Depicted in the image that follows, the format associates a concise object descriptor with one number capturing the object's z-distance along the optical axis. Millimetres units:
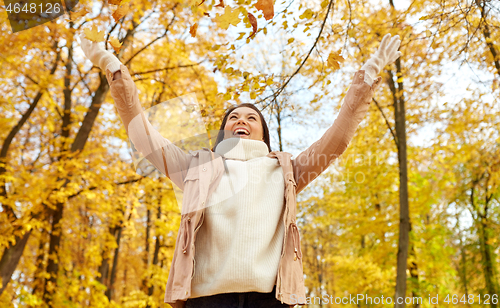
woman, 1666
